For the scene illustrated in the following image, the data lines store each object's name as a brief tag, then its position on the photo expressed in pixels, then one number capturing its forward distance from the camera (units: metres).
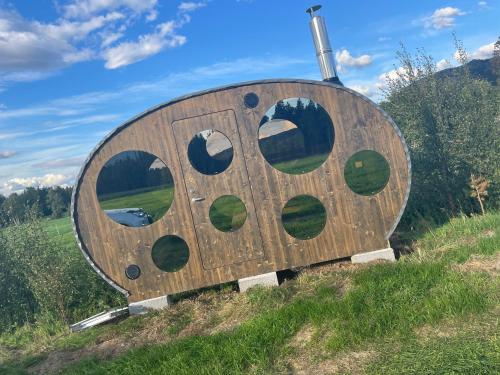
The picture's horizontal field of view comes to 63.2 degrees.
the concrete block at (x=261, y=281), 7.86
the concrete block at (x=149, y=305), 7.90
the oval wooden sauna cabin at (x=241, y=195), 7.79
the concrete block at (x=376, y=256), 7.96
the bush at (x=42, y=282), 8.59
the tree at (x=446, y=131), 10.29
